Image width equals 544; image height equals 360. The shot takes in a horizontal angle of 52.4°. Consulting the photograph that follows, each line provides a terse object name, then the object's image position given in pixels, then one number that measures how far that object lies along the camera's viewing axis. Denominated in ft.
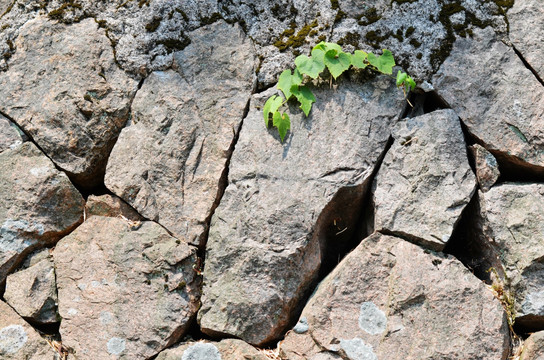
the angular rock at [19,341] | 11.93
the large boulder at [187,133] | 12.94
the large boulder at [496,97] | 12.09
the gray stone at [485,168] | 12.07
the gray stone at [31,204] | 12.83
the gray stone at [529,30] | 12.43
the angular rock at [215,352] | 11.53
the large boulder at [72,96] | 13.55
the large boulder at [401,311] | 11.03
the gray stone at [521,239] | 11.28
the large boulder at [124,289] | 11.93
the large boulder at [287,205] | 11.87
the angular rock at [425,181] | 11.78
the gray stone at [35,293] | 12.34
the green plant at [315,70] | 12.51
